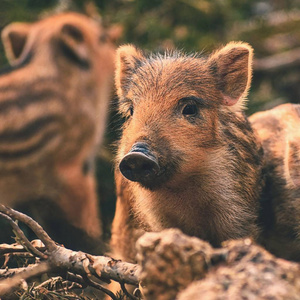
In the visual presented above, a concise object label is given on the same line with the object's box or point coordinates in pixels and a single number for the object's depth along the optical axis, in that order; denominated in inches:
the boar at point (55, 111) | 447.5
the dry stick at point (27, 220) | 202.5
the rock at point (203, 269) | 144.5
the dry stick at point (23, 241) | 202.2
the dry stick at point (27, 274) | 201.0
